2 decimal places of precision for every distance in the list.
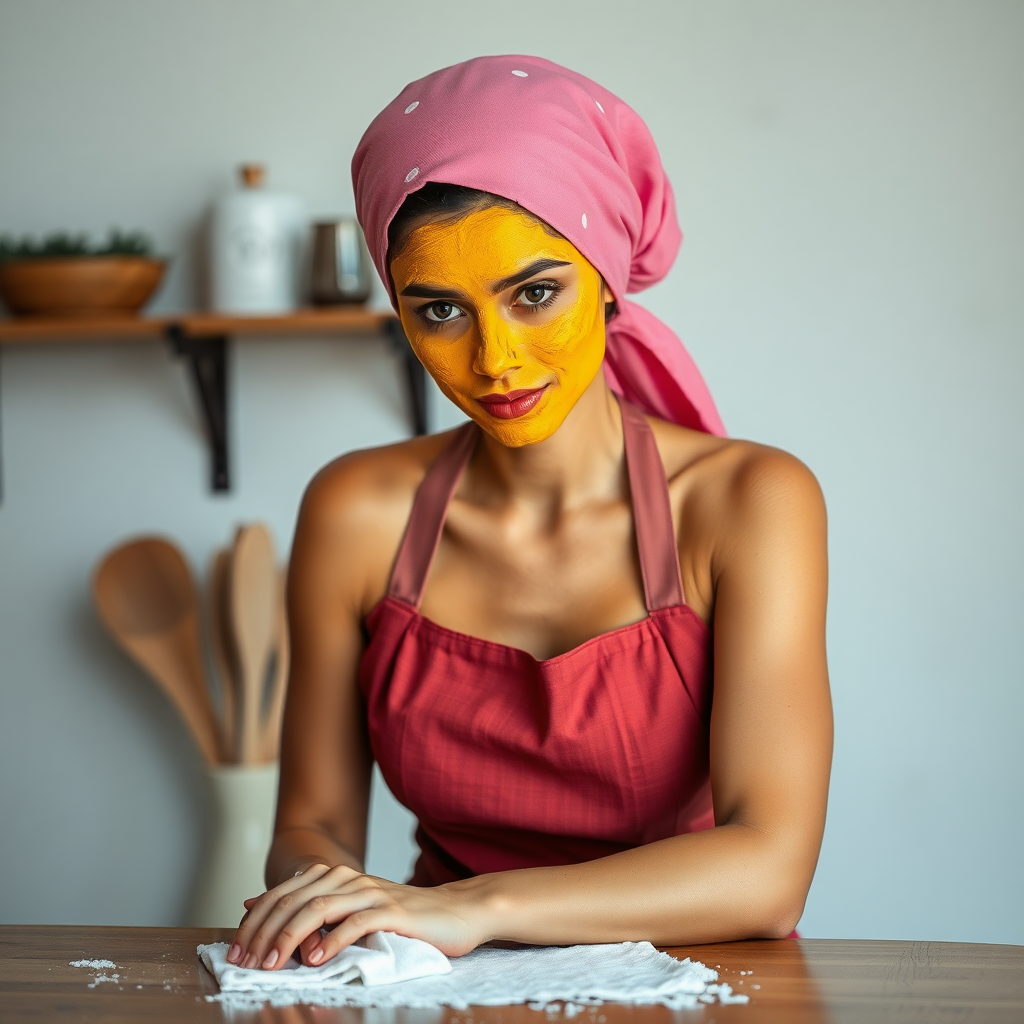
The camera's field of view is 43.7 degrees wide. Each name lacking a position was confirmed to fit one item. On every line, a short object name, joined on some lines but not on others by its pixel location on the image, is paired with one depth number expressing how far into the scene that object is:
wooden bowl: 2.00
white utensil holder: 1.97
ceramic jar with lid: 2.02
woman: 0.97
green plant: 2.03
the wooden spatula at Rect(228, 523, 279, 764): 2.00
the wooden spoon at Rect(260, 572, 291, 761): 2.03
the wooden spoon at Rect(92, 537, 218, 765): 2.07
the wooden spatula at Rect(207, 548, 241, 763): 2.04
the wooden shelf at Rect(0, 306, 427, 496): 1.96
